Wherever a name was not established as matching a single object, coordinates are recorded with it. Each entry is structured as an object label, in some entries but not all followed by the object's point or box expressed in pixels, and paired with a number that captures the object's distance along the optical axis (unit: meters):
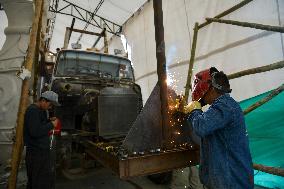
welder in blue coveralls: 1.93
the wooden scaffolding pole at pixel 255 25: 3.46
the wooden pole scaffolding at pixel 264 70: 3.31
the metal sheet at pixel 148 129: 2.39
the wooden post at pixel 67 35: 6.73
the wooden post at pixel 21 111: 3.17
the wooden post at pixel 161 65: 2.33
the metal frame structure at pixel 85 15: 12.19
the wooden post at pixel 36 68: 4.57
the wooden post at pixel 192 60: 5.35
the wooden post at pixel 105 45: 7.24
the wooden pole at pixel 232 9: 4.51
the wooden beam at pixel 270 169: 3.22
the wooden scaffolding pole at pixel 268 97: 3.35
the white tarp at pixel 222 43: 4.45
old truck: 2.16
